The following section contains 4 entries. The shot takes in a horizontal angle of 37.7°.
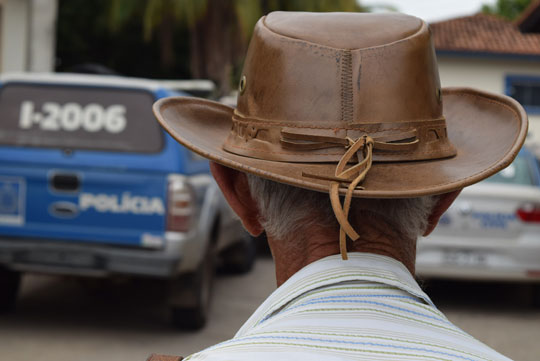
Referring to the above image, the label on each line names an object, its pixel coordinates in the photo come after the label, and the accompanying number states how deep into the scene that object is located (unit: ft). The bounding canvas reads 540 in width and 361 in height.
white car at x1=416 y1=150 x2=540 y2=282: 25.26
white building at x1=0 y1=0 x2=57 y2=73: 48.44
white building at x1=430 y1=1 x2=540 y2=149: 90.79
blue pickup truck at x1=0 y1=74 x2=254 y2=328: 20.25
